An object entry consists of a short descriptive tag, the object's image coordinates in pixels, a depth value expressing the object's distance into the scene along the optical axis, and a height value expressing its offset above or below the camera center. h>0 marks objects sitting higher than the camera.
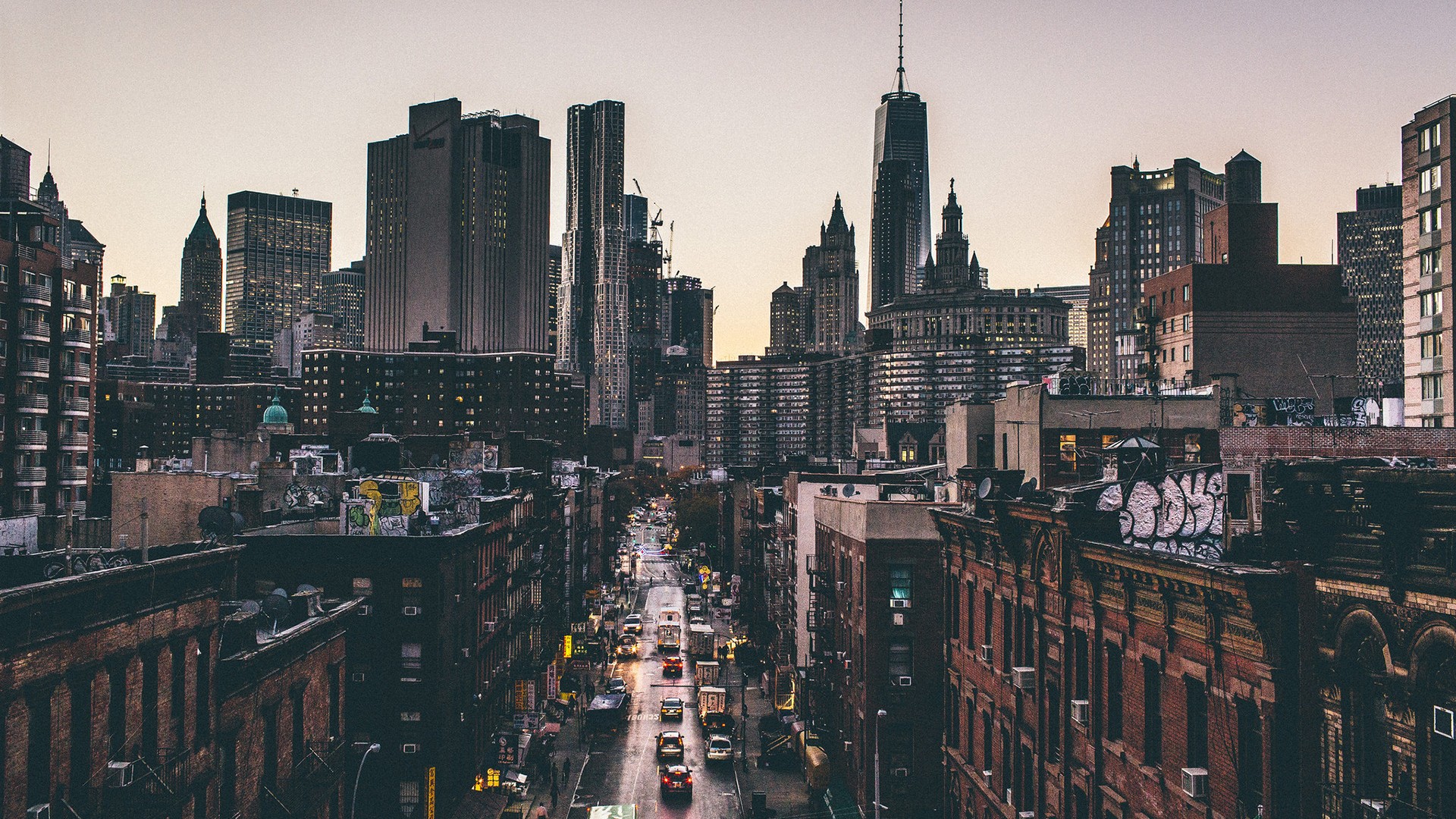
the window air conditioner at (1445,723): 16.00 -4.03
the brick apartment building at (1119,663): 20.23 -5.23
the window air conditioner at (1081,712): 29.44 -7.10
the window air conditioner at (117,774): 24.11 -7.17
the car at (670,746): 69.00 -18.81
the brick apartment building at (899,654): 50.59 -9.78
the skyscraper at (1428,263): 72.31 +11.53
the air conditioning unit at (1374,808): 17.17 -5.60
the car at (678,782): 62.06 -18.82
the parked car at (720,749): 69.81 -19.16
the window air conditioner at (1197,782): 22.33 -6.75
